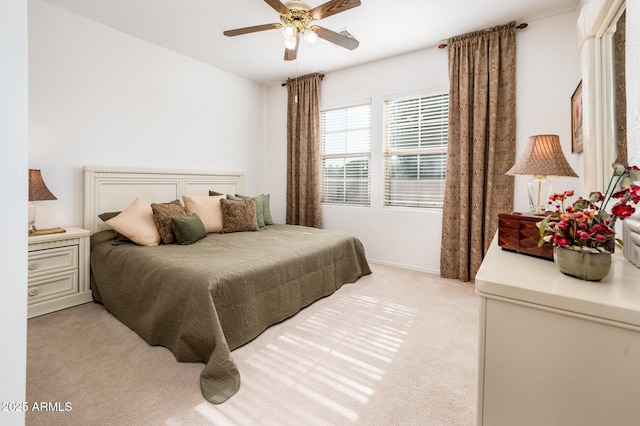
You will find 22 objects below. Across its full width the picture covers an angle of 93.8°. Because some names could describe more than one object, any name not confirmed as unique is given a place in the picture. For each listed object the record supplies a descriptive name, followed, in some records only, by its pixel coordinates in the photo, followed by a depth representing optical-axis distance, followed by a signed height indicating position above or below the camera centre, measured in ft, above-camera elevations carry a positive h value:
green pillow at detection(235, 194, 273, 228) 12.29 +0.22
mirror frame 4.72 +2.09
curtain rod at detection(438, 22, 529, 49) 9.82 +6.10
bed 5.97 -1.68
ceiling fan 7.09 +4.85
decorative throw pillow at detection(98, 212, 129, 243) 9.23 -0.27
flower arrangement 2.74 -0.09
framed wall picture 7.75 +2.52
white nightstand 7.94 -1.74
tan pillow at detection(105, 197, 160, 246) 8.84 -0.49
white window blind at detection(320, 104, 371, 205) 13.70 +2.71
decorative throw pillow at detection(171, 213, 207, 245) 9.25 -0.62
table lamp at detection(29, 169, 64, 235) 7.80 +0.49
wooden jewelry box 3.71 -0.31
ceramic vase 2.68 -0.48
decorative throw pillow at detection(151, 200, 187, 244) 9.25 -0.32
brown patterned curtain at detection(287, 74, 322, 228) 14.34 +2.88
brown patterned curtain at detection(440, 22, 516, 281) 10.16 +2.51
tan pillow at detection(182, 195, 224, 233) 10.91 +0.00
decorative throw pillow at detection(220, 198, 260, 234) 11.25 -0.26
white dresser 2.19 -1.11
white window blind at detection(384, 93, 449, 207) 11.85 +2.52
